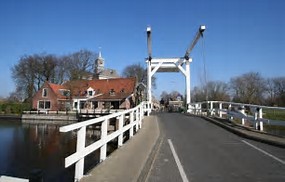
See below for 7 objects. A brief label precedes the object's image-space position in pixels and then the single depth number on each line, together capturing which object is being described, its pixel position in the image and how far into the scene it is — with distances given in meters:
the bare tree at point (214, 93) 47.28
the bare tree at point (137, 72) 48.89
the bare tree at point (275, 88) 52.14
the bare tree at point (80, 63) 45.06
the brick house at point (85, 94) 37.06
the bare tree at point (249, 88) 48.71
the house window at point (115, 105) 36.03
